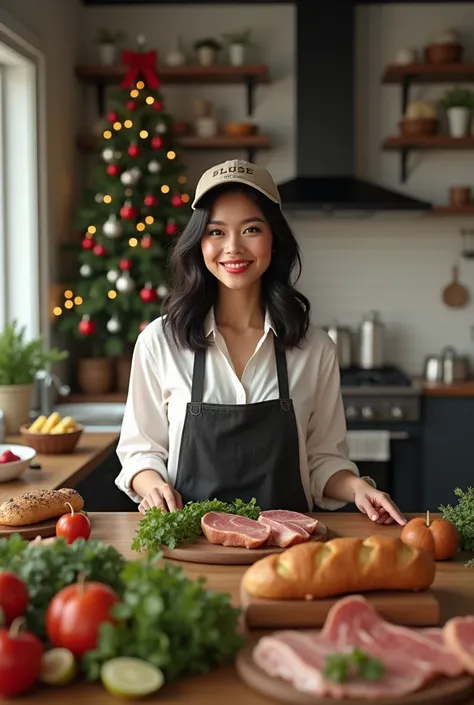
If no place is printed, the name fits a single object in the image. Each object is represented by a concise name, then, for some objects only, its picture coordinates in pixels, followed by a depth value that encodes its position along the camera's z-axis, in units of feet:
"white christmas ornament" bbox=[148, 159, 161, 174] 17.38
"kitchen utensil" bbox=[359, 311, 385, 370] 19.44
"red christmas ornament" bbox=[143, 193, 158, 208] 17.20
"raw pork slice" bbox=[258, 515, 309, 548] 6.81
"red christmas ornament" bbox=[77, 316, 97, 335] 16.83
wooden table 4.74
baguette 5.61
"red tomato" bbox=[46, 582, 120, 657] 4.80
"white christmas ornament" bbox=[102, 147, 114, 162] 17.33
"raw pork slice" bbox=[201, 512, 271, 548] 6.77
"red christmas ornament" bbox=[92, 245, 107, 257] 17.10
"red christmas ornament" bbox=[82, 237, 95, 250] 17.22
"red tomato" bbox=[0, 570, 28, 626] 4.99
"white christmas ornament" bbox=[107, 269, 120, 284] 17.06
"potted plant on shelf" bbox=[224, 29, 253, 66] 18.98
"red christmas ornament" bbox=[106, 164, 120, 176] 17.33
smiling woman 8.70
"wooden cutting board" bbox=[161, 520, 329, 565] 6.67
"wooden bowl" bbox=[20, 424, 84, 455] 12.17
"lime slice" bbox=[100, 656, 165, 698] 4.62
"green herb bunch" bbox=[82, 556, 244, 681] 4.71
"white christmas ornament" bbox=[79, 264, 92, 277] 17.28
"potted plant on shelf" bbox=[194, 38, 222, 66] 18.92
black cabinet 17.80
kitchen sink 15.64
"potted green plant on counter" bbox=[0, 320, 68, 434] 13.41
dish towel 17.46
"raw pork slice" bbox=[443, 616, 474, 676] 4.84
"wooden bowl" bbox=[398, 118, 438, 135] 18.79
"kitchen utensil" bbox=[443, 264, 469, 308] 19.85
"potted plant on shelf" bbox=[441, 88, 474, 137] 18.84
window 16.21
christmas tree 17.17
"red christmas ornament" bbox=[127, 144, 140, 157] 17.22
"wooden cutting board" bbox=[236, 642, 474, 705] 4.58
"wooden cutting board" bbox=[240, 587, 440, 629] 5.50
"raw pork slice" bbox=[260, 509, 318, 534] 7.11
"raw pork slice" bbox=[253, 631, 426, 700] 4.57
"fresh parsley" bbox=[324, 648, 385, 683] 4.54
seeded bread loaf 7.63
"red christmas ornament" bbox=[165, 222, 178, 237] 17.37
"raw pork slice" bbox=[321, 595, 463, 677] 4.84
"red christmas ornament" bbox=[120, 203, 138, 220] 17.16
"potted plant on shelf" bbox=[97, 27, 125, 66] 19.04
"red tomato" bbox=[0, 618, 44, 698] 4.61
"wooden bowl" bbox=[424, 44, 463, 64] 18.72
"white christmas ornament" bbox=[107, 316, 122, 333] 17.17
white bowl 10.19
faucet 15.11
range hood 19.01
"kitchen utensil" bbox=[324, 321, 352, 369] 19.43
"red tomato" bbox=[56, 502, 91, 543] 6.93
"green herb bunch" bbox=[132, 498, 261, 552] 6.81
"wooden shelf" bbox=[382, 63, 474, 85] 18.60
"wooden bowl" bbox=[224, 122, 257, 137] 18.99
